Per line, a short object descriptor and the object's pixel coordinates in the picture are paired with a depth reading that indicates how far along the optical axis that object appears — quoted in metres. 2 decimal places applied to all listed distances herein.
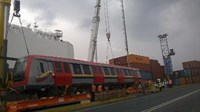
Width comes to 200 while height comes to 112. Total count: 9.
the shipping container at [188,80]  34.76
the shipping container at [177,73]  36.83
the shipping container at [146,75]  26.42
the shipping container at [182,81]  35.14
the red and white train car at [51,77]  9.84
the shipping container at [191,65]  35.36
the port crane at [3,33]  9.50
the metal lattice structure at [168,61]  34.61
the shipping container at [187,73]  35.24
